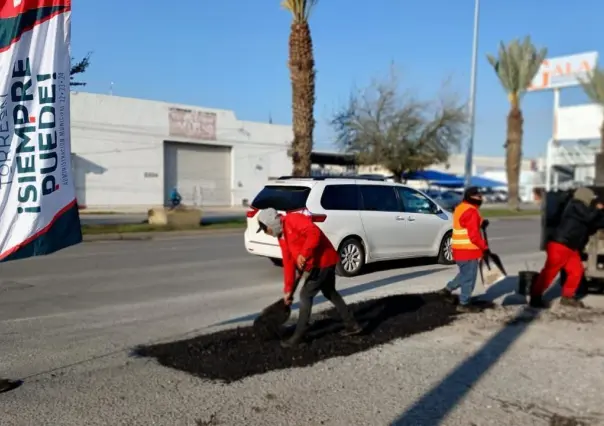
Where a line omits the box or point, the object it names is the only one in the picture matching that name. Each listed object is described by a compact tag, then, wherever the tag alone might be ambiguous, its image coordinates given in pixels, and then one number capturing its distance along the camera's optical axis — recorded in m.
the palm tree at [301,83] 21.81
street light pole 30.81
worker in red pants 7.78
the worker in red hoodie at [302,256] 5.79
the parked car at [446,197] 42.30
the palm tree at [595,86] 40.69
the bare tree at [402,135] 34.38
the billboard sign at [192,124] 44.31
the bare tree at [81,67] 19.39
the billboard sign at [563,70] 60.50
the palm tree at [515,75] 36.62
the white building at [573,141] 59.84
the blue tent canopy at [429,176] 37.70
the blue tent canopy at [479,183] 62.69
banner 4.51
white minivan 10.93
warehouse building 39.81
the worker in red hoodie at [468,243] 7.68
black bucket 8.69
